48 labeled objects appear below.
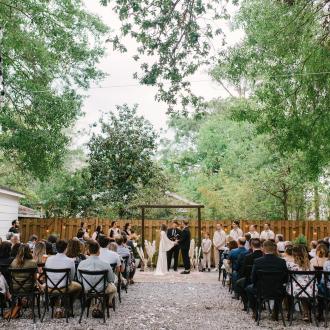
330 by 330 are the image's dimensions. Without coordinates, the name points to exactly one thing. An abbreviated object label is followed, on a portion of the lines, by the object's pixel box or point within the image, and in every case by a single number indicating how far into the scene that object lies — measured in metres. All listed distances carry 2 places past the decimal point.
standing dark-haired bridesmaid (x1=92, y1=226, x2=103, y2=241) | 14.61
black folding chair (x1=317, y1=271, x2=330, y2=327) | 7.35
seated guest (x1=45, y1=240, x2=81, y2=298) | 7.66
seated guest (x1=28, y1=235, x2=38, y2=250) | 11.65
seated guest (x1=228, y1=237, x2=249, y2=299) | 9.66
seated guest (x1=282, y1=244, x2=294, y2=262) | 8.54
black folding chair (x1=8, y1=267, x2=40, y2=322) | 7.38
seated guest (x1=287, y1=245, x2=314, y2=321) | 7.54
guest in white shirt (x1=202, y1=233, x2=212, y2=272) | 16.86
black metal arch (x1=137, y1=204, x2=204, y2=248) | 16.50
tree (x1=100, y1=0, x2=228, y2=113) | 8.99
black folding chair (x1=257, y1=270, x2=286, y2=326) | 7.40
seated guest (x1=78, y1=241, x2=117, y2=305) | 7.62
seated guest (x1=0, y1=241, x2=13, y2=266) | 8.32
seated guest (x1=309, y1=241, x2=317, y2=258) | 10.48
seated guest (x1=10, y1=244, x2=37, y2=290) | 7.70
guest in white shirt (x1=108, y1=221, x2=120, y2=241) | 15.08
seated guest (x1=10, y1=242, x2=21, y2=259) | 8.81
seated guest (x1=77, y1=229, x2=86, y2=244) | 12.73
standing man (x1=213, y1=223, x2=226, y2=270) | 16.77
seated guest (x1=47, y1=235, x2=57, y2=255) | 10.11
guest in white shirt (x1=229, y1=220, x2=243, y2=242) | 16.16
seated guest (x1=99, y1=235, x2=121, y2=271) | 8.81
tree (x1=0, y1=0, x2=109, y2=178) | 13.96
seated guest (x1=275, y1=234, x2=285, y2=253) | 12.93
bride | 15.54
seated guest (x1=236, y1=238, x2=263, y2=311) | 8.55
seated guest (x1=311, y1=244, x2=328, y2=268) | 8.55
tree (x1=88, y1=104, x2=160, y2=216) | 22.03
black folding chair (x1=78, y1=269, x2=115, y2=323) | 7.41
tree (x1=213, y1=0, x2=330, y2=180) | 11.12
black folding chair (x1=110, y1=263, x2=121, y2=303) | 9.23
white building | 18.36
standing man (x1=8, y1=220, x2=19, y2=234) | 15.51
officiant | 16.50
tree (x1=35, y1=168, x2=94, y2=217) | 22.11
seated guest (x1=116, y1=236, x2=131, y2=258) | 10.74
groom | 15.92
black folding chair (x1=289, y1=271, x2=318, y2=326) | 7.40
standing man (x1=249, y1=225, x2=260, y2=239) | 16.45
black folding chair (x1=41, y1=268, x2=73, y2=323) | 7.50
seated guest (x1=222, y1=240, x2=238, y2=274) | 10.49
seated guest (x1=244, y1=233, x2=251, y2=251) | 12.28
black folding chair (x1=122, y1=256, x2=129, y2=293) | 10.80
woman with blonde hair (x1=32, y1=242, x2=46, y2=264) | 8.80
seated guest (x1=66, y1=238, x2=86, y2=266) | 8.24
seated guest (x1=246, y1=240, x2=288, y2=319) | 7.45
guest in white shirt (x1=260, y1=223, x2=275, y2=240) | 17.03
